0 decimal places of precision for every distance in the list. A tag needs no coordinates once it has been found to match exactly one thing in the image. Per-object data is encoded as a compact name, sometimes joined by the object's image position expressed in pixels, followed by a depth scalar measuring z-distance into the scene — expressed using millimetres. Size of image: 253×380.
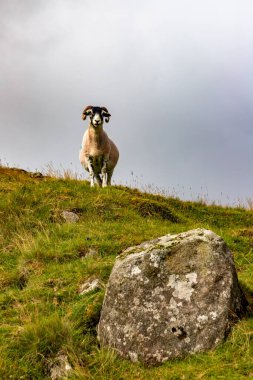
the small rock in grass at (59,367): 6664
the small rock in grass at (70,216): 13588
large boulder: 6941
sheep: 19766
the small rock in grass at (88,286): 8562
